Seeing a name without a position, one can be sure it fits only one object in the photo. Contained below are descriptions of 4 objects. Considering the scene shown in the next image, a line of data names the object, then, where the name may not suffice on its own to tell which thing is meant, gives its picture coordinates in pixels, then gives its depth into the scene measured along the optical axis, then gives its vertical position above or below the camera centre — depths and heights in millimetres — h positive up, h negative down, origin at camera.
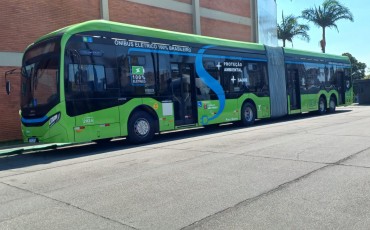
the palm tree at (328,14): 38688 +8825
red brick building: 15391 +4879
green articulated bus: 10109 +802
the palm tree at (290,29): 39688 +7609
